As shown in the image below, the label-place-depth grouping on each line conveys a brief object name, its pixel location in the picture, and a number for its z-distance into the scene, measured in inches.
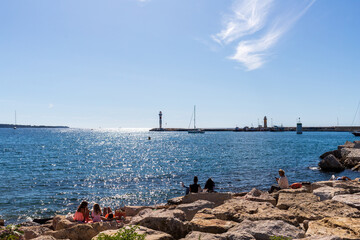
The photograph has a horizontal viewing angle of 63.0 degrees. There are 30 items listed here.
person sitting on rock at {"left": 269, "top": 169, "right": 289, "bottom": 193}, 600.4
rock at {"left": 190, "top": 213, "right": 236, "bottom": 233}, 266.8
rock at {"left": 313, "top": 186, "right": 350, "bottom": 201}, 409.2
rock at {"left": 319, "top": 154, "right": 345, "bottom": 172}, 1198.6
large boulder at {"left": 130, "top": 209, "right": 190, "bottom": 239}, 267.1
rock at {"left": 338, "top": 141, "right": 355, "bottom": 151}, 1743.5
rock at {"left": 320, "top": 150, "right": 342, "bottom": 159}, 1563.7
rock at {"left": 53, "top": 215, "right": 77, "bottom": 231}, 371.2
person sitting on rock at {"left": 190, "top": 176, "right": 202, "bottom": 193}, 598.8
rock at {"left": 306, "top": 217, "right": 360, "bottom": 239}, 224.6
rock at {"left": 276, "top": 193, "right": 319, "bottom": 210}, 371.2
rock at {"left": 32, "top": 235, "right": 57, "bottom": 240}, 243.6
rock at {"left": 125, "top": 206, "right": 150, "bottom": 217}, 510.0
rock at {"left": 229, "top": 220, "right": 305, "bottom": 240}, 243.3
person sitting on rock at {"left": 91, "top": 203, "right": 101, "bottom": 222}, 433.2
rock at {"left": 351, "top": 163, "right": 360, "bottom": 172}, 1159.1
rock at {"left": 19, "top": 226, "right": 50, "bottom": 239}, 362.1
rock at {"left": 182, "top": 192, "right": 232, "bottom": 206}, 481.4
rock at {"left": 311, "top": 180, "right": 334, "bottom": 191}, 573.9
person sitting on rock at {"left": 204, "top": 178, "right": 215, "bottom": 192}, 629.2
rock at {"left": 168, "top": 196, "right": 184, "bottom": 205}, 529.2
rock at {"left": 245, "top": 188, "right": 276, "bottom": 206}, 430.3
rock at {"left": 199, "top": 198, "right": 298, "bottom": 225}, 294.4
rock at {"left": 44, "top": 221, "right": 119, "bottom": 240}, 305.7
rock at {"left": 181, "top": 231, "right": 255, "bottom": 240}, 228.5
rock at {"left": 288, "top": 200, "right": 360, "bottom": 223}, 304.3
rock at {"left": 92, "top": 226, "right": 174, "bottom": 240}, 232.6
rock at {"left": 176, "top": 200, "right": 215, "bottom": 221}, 373.7
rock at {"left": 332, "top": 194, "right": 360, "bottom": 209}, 346.6
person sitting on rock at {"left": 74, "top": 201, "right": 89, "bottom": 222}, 422.9
